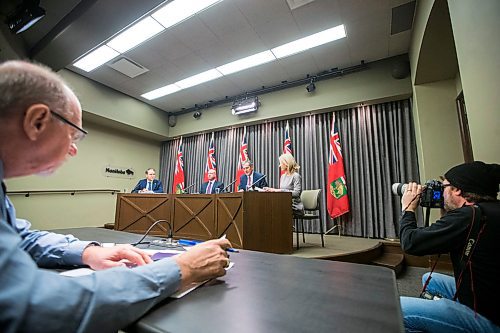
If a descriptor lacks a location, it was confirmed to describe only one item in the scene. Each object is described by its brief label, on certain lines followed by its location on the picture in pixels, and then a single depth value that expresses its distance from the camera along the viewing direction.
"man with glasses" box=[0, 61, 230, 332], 0.34
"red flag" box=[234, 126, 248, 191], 5.47
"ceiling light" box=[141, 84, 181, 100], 5.29
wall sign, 5.67
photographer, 0.98
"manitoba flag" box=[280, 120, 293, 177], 5.07
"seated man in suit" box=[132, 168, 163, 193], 4.73
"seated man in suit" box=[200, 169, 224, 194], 4.48
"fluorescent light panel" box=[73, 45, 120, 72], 4.00
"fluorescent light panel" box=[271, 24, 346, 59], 3.61
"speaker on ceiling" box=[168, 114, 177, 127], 6.60
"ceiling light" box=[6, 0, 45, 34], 2.70
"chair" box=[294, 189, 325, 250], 3.51
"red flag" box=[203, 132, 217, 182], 5.97
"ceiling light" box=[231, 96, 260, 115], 5.30
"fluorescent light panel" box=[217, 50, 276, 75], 4.14
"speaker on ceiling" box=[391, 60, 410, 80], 3.95
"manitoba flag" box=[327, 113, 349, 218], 4.37
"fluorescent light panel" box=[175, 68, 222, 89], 4.71
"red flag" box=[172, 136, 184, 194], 6.41
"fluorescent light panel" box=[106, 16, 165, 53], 3.41
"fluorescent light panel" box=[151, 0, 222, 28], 3.04
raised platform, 2.81
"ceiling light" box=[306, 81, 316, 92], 4.70
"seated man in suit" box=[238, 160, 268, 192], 4.05
